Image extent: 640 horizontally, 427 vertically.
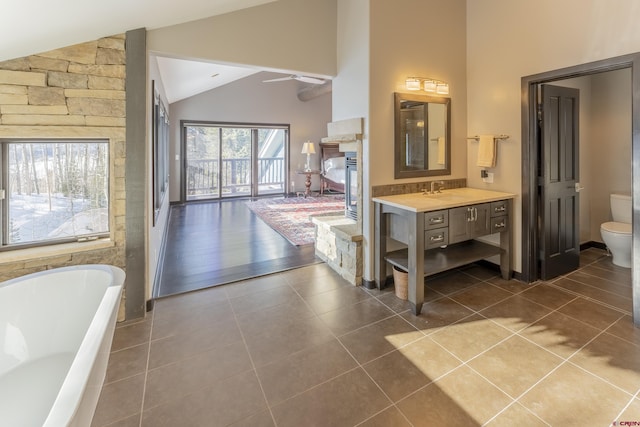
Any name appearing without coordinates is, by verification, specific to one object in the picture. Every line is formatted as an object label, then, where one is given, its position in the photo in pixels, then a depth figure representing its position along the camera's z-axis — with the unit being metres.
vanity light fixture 3.22
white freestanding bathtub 1.55
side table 9.75
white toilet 3.54
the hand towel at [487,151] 3.44
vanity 2.72
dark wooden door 3.23
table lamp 9.66
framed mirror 3.28
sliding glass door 8.71
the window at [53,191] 2.35
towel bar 3.34
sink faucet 3.41
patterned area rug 5.31
